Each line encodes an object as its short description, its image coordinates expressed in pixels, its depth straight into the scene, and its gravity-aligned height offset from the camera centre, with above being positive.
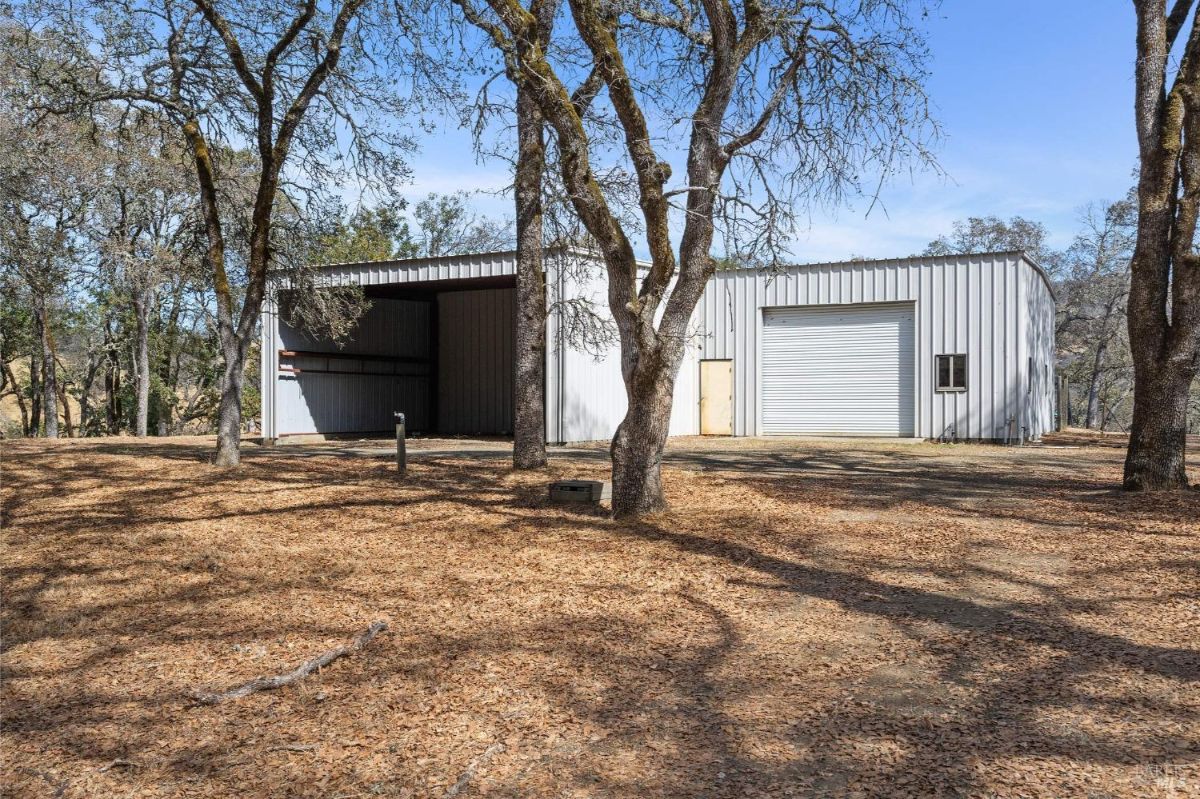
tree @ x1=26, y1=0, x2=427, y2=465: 11.86 +4.25
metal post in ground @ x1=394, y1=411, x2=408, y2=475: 12.37 -0.57
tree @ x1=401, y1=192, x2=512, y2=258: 45.16 +8.82
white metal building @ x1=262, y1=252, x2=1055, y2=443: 19.59 +1.26
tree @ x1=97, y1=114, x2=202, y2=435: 21.39 +5.05
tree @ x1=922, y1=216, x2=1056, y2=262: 40.91 +8.03
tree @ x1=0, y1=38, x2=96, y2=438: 19.88 +5.03
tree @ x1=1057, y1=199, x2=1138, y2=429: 33.12 +3.89
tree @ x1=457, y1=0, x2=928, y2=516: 7.91 +1.92
